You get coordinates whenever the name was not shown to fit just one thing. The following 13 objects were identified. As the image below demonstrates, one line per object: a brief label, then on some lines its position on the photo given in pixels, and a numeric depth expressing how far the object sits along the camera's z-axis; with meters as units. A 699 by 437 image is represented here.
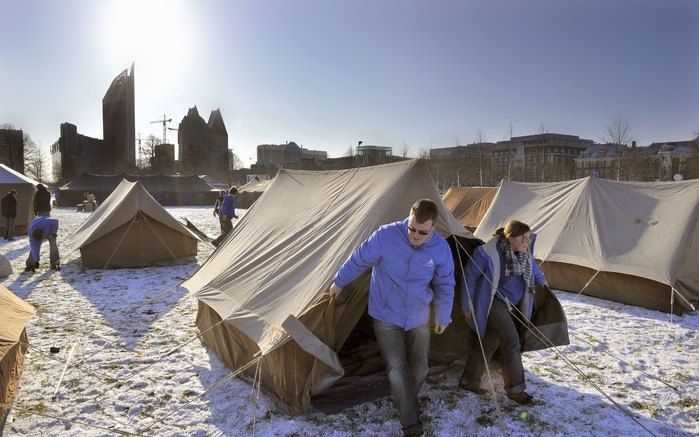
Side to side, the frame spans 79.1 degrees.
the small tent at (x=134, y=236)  9.74
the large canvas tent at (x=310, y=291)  3.77
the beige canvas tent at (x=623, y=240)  7.15
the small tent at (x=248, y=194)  35.09
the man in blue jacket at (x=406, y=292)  3.45
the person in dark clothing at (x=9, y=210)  14.31
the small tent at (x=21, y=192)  16.12
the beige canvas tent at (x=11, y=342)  3.48
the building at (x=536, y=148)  90.62
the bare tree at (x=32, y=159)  64.44
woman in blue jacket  3.96
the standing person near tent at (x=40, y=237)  9.39
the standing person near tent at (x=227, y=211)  13.18
